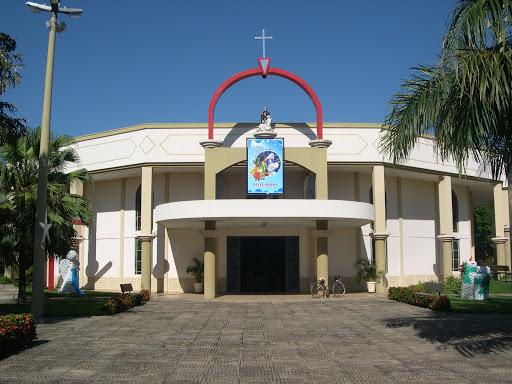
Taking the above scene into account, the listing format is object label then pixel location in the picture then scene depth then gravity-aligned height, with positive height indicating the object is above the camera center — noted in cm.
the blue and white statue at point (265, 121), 2425 +583
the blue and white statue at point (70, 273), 2692 -130
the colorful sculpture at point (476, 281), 2088 -136
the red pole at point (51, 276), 2950 -158
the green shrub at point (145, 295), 2198 -199
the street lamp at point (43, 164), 1509 +239
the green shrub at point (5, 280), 3120 -194
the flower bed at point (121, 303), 1708 -193
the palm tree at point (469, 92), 888 +273
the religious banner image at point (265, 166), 2328 +356
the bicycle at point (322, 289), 2336 -191
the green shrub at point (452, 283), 2744 -188
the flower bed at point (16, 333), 1025 -170
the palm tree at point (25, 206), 1822 +145
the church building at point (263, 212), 2362 +162
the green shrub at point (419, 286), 2613 -199
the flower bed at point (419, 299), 1753 -190
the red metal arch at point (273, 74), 2473 +759
